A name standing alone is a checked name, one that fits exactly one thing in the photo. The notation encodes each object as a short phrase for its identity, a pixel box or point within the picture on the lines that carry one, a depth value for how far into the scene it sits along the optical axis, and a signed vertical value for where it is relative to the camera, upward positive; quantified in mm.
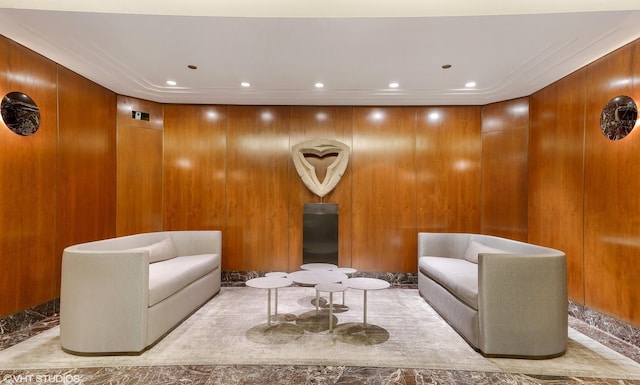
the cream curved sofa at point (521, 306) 2514 -958
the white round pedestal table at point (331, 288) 2926 -963
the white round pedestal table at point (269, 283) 3074 -979
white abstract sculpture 4785 +414
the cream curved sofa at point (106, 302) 2500 -950
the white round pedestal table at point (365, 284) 2984 -958
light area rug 2418 -1409
